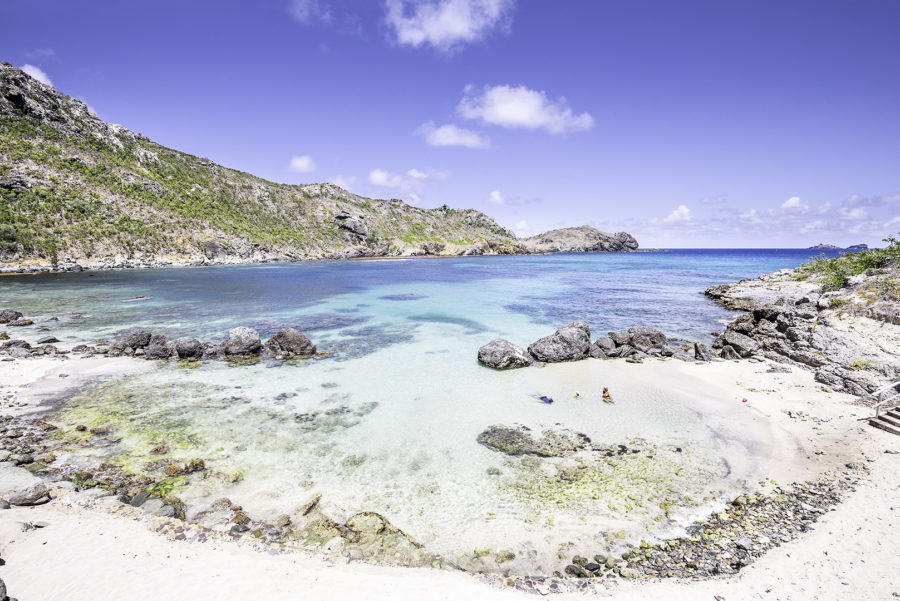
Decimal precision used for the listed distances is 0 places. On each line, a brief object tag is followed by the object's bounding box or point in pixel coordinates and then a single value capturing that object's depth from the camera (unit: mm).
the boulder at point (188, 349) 18906
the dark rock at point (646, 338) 20812
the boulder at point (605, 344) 20209
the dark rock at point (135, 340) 19781
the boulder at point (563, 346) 19234
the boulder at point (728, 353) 19156
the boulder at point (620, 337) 21250
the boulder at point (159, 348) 18844
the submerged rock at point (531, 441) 11008
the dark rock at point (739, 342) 19286
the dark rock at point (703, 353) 19062
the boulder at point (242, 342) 19516
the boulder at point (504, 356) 18359
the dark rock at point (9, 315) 25275
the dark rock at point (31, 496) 7738
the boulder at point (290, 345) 19922
